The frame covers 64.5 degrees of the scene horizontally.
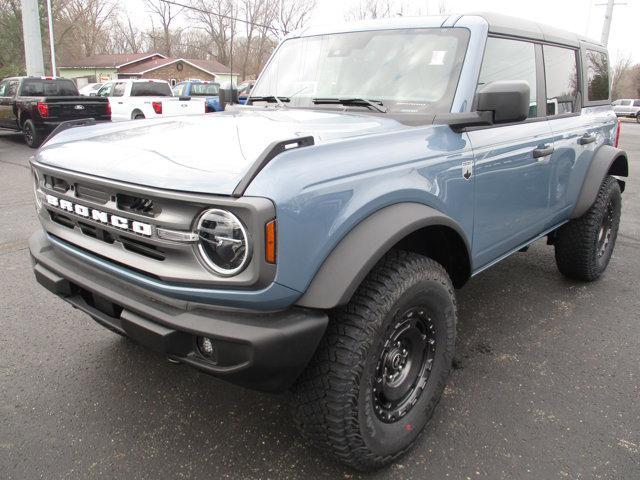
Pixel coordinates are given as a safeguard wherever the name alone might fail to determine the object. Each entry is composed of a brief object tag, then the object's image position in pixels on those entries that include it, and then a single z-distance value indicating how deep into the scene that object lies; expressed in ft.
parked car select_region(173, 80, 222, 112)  62.44
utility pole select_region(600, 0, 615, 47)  76.13
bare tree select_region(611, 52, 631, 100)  204.25
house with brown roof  157.58
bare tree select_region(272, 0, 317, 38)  163.32
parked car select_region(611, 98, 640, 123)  119.38
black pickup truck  39.78
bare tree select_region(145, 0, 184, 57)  194.40
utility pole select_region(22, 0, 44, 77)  55.18
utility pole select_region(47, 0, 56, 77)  86.75
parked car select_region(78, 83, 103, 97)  87.80
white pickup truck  47.60
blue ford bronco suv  5.63
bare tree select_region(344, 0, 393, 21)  137.06
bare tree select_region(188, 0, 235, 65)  160.32
